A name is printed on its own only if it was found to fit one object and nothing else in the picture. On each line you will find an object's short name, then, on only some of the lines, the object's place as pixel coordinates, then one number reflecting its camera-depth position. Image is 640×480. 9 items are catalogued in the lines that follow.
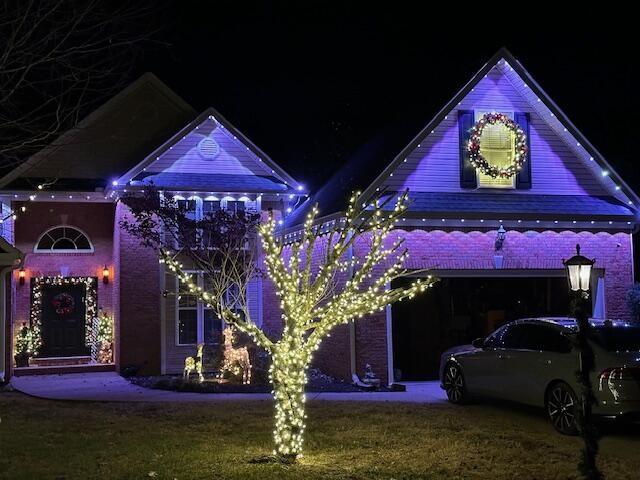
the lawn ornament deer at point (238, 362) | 15.91
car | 9.95
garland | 20.08
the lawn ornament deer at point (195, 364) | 16.20
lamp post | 6.48
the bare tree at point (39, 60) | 9.21
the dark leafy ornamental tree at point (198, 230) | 16.86
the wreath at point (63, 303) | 20.30
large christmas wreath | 16.39
